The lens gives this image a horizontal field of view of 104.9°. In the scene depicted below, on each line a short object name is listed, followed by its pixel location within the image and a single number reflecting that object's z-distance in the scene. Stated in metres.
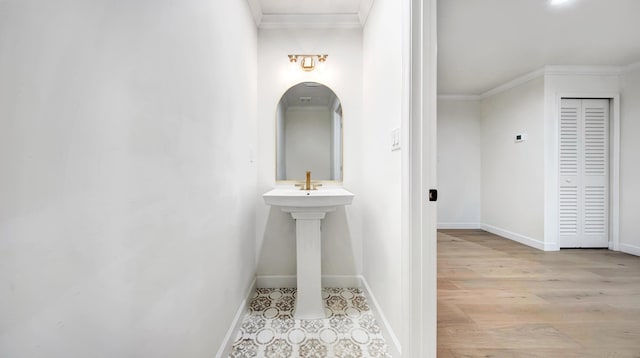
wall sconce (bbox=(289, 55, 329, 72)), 2.31
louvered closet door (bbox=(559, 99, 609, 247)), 3.49
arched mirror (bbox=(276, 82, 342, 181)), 2.38
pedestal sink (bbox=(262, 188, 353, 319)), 1.75
